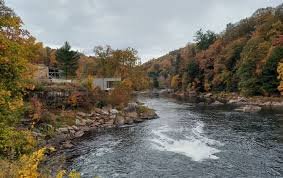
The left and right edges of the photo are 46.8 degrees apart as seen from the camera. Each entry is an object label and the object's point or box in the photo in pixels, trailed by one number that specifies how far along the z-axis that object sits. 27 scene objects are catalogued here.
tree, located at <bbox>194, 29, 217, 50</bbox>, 109.36
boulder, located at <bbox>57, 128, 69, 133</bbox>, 32.85
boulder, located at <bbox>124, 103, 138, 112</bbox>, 45.35
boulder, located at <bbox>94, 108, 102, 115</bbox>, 42.55
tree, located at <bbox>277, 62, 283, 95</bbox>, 56.72
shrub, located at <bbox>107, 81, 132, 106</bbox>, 47.19
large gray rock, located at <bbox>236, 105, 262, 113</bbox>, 48.47
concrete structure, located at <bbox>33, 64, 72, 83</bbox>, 46.34
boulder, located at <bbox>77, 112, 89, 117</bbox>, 39.93
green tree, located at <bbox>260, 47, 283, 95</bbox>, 61.78
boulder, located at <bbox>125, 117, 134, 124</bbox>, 40.75
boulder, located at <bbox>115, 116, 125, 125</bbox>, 39.74
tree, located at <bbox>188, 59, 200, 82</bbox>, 97.19
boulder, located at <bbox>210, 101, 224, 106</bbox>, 60.78
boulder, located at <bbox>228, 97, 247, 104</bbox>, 63.03
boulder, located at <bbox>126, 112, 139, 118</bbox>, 43.78
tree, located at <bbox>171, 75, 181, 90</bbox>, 108.69
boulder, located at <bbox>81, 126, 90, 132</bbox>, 35.22
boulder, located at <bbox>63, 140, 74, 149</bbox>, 27.58
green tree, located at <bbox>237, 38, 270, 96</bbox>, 65.88
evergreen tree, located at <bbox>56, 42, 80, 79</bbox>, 64.21
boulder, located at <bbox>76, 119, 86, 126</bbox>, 36.98
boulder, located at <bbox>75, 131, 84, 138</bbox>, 32.12
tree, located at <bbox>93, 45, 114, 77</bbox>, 71.44
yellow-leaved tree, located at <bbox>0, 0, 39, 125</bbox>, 14.41
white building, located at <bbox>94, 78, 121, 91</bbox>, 56.72
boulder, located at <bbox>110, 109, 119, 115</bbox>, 43.58
